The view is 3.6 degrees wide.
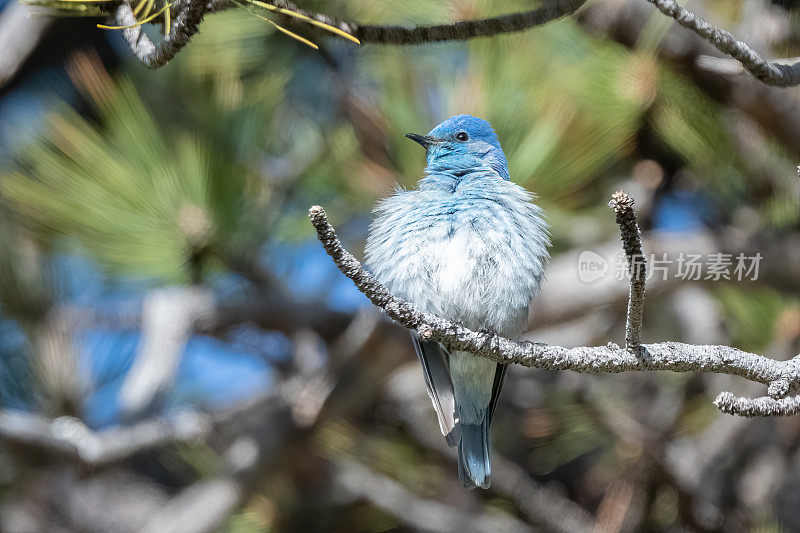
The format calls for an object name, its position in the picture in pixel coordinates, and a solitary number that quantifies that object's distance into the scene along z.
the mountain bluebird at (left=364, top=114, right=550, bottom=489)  4.99
